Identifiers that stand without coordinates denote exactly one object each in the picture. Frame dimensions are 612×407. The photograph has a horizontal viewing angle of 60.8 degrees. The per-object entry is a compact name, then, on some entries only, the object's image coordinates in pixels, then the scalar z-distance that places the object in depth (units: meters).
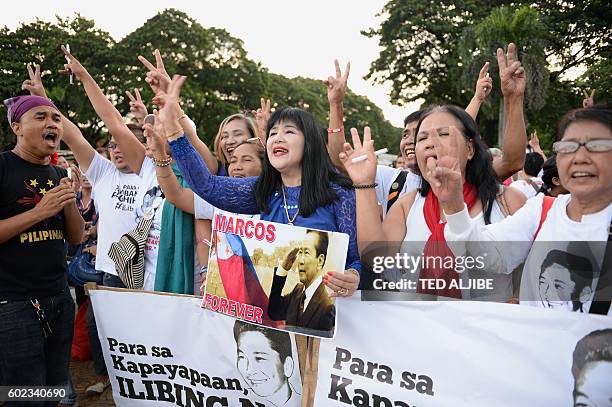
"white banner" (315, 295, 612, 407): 1.95
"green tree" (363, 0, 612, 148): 23.42
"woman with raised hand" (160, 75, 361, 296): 2.57
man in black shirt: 2.74
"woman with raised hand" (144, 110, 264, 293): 3.08
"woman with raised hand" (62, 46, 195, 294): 3.35
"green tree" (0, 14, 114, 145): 24.77
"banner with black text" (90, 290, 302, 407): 2.61
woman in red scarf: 2.35
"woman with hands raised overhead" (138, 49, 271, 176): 3.57
